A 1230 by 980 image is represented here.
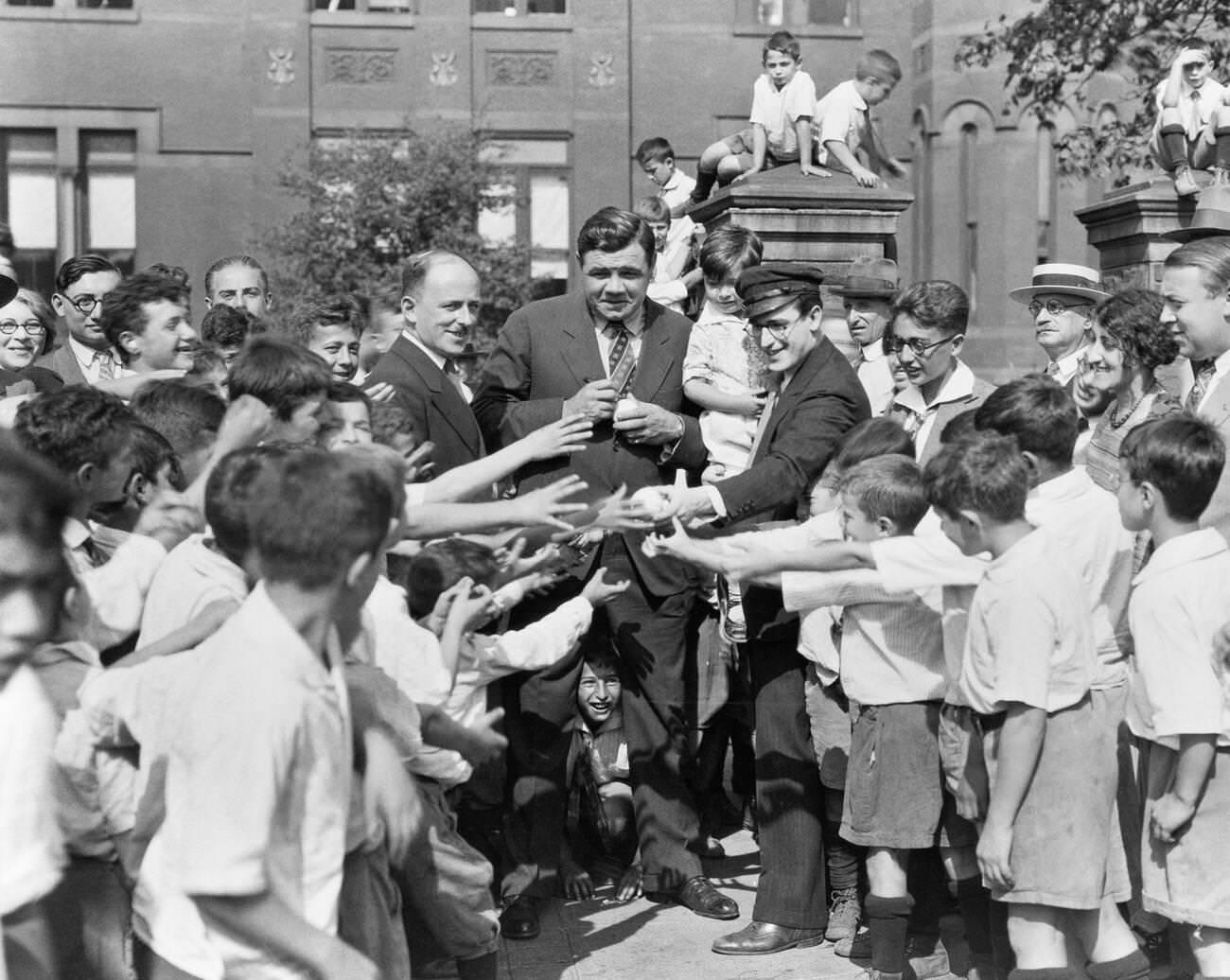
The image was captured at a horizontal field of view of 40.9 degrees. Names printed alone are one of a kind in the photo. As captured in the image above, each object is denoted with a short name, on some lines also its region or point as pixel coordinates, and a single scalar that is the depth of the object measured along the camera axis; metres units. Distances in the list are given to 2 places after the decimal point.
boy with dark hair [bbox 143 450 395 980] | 2.61
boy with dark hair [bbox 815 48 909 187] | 12.79
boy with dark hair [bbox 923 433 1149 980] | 4.06
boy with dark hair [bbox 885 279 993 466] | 5.42
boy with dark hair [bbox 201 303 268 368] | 6.57
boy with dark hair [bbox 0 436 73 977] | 2.50
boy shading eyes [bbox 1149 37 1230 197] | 12.80
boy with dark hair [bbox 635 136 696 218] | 14.93
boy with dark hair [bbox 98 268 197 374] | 5.57
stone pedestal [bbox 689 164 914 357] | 10.08
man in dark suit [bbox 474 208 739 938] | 5.49
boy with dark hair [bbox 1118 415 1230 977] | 4.14
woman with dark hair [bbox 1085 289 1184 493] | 5.23
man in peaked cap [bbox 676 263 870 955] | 5.22
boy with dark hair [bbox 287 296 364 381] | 6.39
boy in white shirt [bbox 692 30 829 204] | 12.45
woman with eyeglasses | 6.75
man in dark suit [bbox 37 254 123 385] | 6.67
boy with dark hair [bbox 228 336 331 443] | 4.35
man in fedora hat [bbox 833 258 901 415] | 7.46
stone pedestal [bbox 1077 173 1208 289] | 12.59
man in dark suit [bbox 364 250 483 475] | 5.57
